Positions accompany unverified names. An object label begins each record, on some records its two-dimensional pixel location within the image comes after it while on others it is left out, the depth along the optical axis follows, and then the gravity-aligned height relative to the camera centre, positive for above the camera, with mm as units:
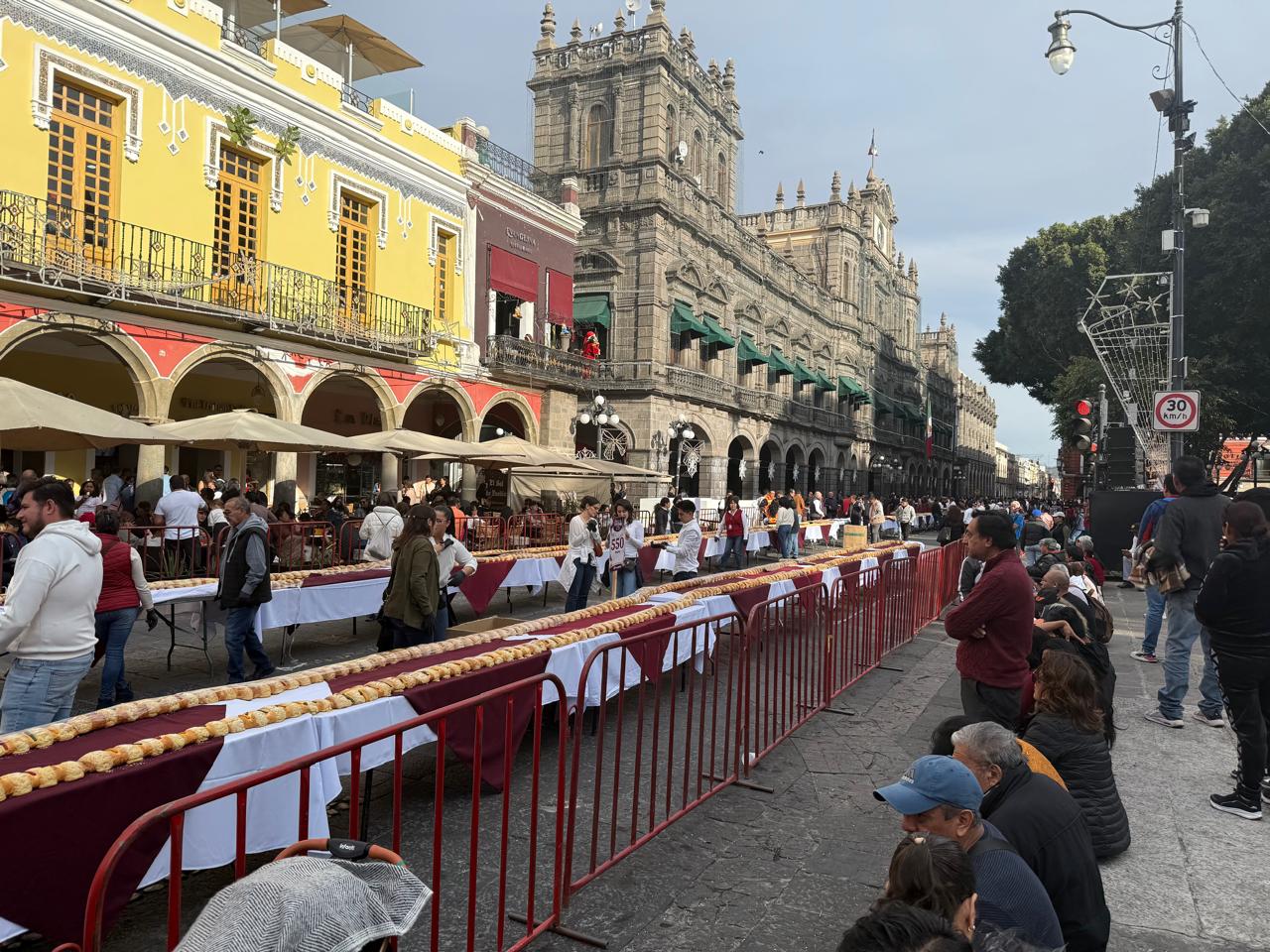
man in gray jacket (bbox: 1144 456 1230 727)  6270 -509
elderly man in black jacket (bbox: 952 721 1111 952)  2621 -1180
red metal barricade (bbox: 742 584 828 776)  5273 -1418
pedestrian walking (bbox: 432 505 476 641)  7430 -786
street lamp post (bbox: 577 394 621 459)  23281 +2135
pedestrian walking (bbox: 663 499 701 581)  11461 -906
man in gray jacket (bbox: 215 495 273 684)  6691 -836
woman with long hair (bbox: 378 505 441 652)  6488 -815
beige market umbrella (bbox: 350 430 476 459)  14507 +692
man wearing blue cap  2320 -1080
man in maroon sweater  4484 -753
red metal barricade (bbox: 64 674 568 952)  1961 -1761
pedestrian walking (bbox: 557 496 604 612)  10266 -932
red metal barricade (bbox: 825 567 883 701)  7047 -1332
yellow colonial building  12875 +4903
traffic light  16219 +1397
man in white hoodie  4078 -734
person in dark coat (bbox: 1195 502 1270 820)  4555 -808
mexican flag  55906 +4106
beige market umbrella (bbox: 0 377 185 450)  8656 +563
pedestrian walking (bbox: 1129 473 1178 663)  8227 -1062
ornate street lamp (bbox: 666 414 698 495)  27031 +1876
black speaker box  15180 -443
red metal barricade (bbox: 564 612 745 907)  3725 -1825
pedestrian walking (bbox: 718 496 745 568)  15805 -934
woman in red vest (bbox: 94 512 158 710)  5832 -916
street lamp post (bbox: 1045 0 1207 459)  11383 +5133
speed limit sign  10102 +1100
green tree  21391 +6580
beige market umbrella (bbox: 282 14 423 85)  18906 +10681
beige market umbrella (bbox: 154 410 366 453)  11586 +647
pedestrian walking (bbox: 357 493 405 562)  10070 -650
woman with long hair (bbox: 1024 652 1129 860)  3762 -1107
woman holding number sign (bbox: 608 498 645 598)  11102 -878
